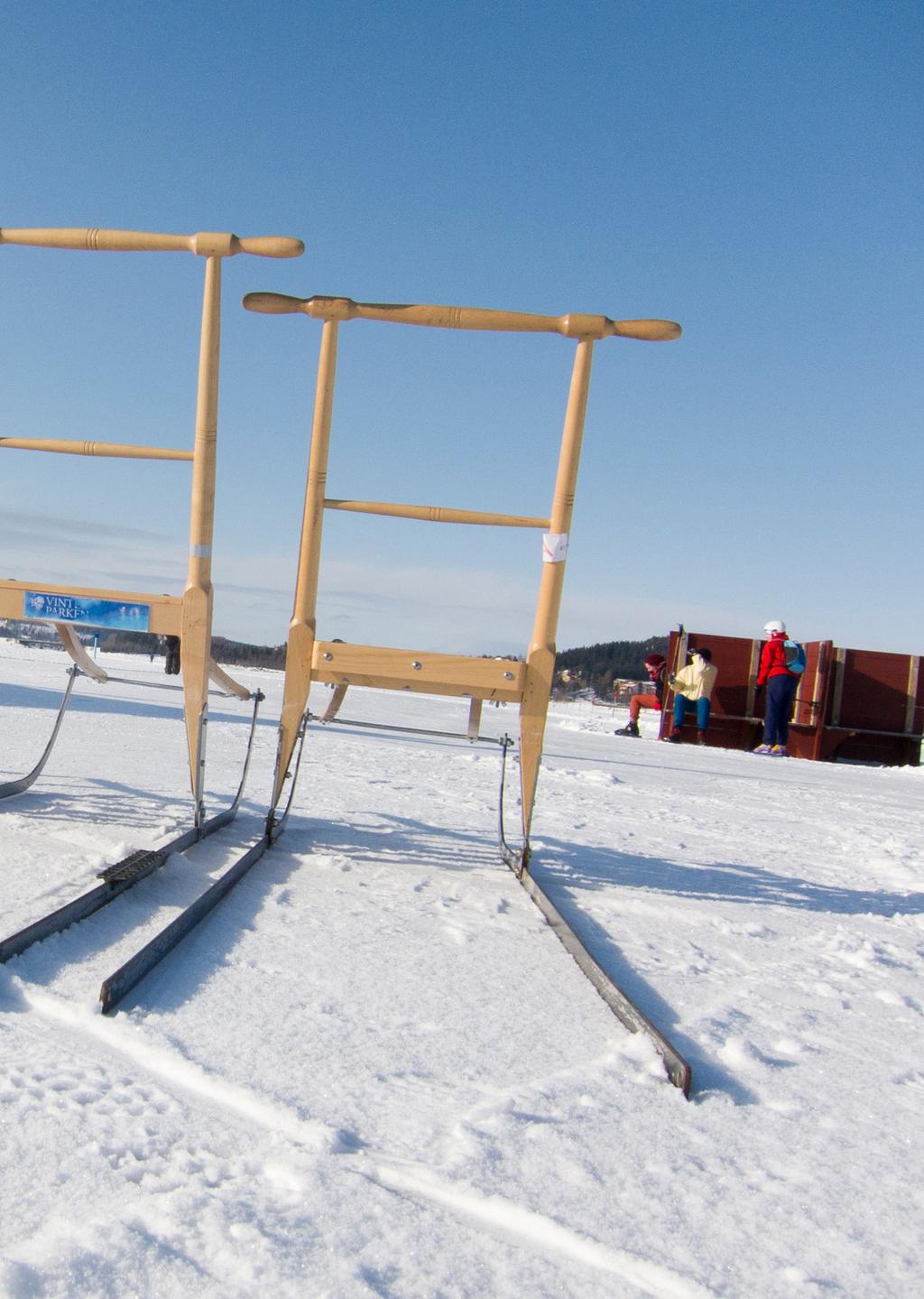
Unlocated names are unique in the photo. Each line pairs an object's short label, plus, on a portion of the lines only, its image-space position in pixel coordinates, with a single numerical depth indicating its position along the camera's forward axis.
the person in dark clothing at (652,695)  13.02
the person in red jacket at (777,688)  11.27
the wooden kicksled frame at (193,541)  3.02
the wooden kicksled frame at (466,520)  3.04
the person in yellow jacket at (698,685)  12.12
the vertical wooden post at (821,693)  12.48
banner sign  3.02
